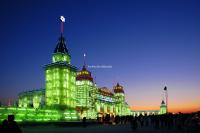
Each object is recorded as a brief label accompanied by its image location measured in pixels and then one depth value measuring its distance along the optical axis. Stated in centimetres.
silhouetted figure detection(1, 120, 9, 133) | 733
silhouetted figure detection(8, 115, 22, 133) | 728
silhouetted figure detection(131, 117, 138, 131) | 2135
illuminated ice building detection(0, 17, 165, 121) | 6178
